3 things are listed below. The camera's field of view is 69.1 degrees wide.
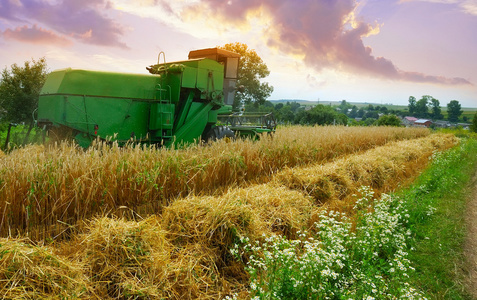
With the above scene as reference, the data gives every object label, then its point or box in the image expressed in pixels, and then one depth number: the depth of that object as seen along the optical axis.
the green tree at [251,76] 31.50
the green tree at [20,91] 12.77
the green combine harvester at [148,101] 7.00
